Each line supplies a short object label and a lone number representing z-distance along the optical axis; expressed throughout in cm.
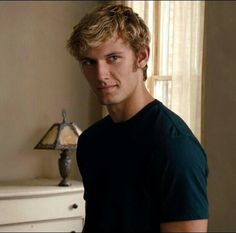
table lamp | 458
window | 399
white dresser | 416
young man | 171
